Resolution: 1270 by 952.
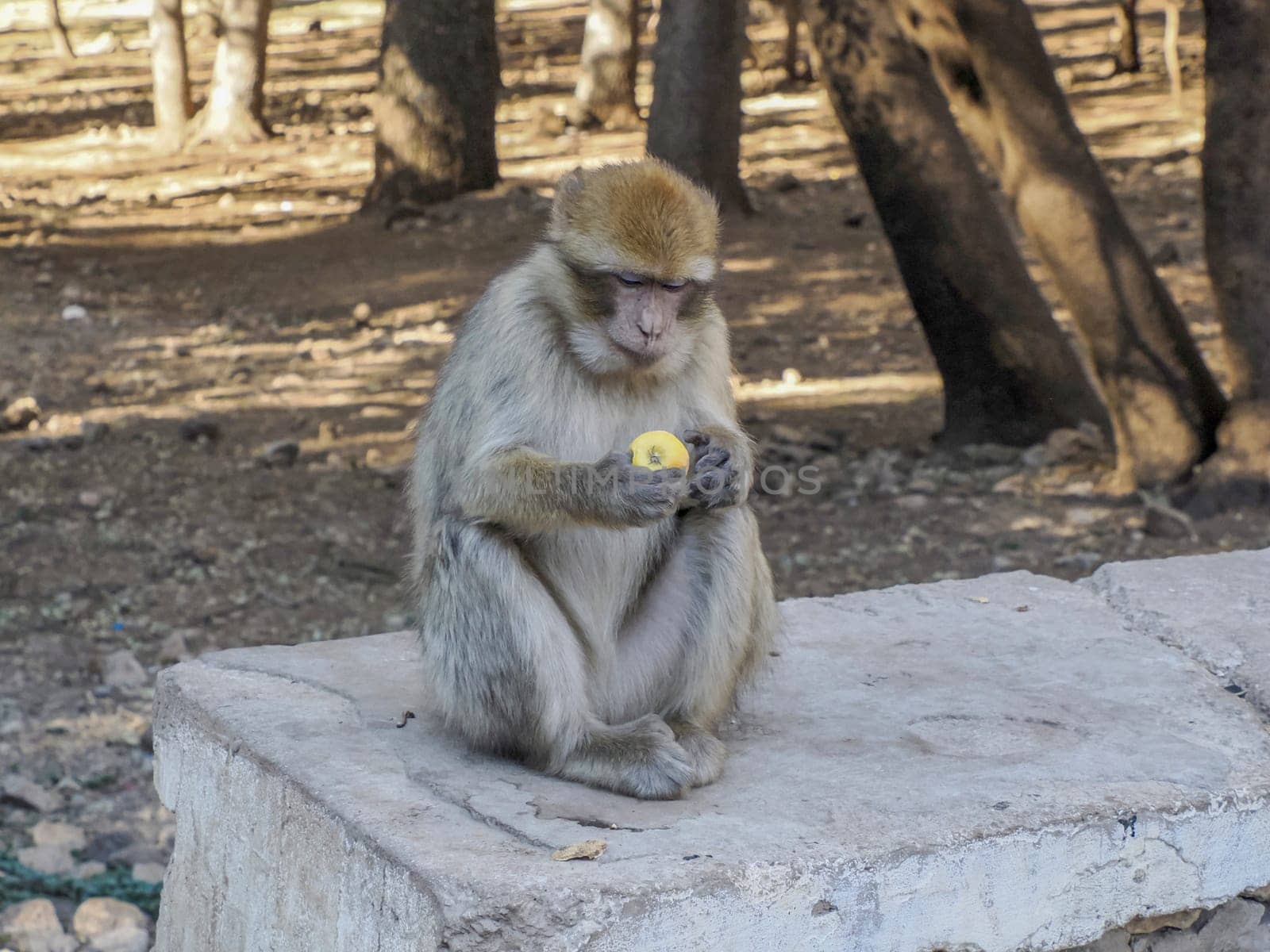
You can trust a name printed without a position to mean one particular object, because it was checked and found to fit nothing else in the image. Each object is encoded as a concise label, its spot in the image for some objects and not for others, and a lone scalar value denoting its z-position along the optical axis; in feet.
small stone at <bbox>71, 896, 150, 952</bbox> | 26.17
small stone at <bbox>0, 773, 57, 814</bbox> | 30.04
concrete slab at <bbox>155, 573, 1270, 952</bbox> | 16.16
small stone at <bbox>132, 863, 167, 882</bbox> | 28.19
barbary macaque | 18.83
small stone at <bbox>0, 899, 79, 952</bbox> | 25.77
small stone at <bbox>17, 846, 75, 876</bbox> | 28.07
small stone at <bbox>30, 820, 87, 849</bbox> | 28.63
